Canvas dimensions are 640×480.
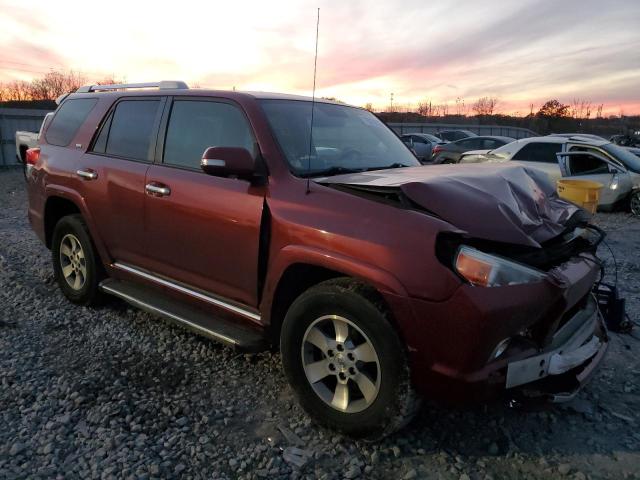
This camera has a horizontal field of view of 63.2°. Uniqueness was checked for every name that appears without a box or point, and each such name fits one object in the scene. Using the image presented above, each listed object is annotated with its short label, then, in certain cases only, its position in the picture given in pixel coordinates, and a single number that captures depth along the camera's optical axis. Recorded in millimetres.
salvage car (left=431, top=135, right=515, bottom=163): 16469
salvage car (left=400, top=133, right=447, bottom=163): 21450
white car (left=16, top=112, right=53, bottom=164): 14227
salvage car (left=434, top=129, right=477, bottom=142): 27312
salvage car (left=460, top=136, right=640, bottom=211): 10016
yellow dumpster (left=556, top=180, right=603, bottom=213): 6320
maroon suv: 2416
